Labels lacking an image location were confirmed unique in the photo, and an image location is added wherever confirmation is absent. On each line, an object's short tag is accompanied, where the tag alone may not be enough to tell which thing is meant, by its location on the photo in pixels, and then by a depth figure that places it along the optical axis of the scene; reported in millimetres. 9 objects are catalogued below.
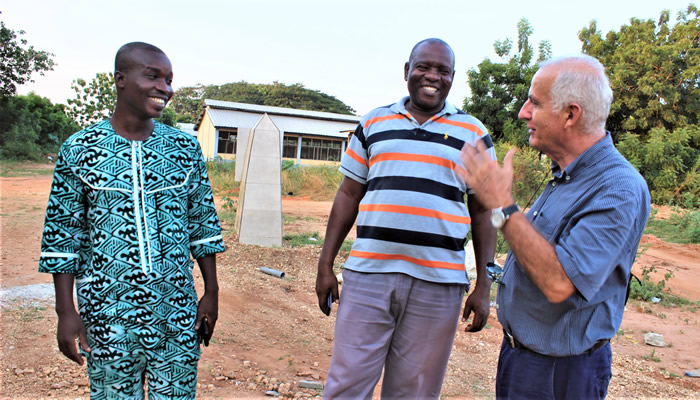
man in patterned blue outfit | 1833
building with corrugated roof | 30719
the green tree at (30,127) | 24391
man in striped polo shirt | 2240
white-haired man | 1550
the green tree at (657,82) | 17984
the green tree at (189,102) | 52344
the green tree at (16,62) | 20950
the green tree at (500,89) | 20109
